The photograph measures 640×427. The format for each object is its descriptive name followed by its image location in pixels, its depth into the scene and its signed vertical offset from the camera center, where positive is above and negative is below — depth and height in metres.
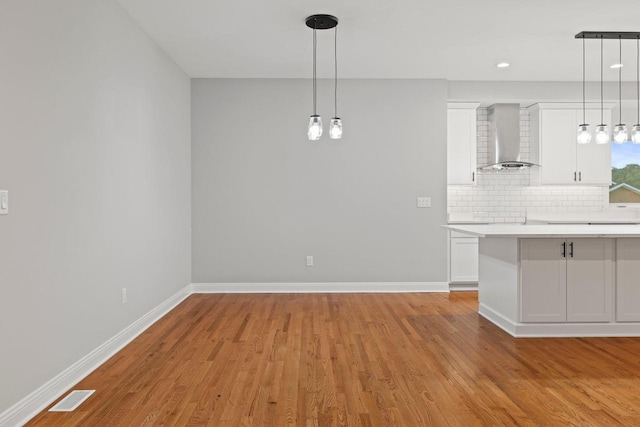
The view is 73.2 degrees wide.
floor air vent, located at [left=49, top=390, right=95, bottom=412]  2.41 -1.11
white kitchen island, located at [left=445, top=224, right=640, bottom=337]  3.69 -0.65
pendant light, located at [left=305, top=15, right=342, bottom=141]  3.67 +1.67
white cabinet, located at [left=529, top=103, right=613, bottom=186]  5.99 +0.81
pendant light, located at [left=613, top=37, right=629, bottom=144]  4.08 +0.72
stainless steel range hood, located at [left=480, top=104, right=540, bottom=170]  5.99 +1.05
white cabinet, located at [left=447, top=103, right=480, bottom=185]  5.88 +0.89
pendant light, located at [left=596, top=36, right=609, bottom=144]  4.06 +0.71
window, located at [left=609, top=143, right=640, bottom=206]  6.42 +0.52
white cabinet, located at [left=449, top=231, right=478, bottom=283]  5.76 -0.72
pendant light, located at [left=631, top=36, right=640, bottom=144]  4.00 +1.68
